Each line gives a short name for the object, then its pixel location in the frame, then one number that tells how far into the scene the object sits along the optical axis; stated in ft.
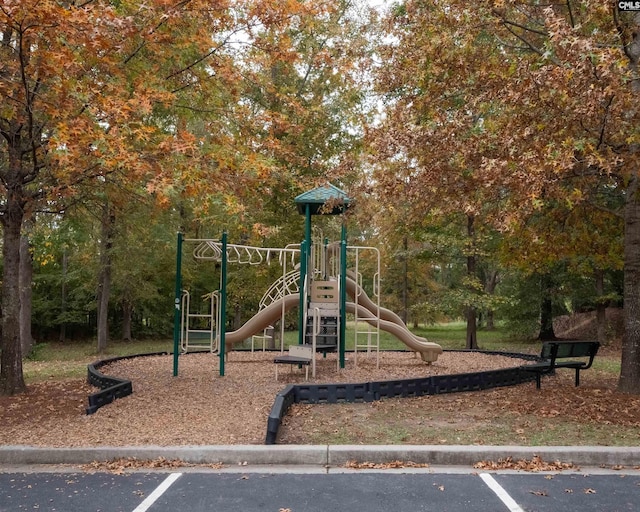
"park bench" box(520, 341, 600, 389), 29.27
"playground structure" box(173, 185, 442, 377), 35.01
